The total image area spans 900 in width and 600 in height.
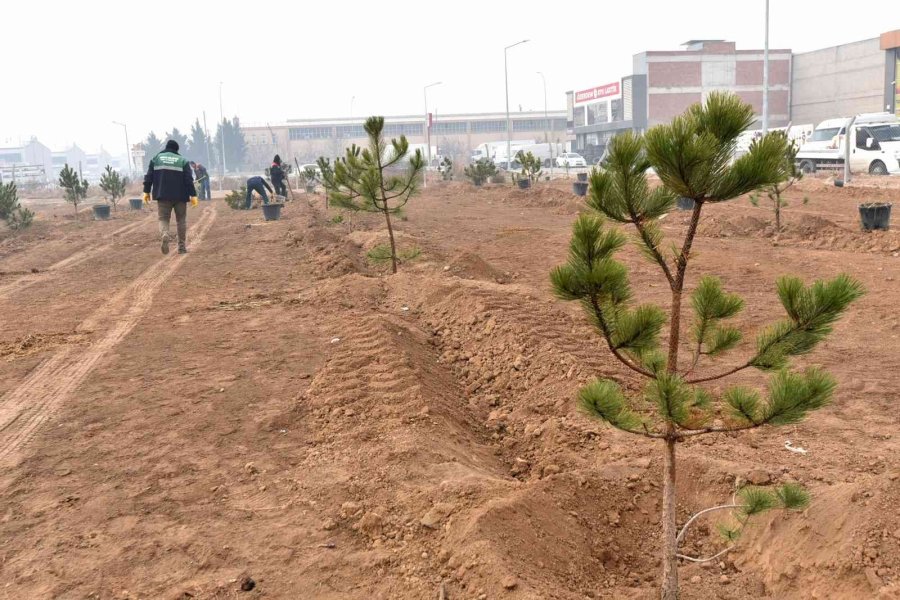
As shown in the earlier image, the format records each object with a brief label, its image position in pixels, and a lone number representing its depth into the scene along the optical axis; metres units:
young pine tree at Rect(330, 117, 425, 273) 9.90
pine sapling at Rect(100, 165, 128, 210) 26.20
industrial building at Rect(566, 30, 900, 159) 55.91
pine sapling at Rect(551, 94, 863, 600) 2.72
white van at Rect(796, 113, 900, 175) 25.44
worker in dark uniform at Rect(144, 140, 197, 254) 13.13
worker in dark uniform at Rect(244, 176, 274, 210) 21.41
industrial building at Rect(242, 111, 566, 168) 89.88
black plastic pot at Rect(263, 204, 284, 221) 19.47
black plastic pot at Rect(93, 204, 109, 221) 23.97
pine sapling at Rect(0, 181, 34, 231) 19.78
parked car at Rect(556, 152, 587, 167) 49.08
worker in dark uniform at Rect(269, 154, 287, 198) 23.42
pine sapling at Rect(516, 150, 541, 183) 27.39
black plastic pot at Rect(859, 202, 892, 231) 13.12
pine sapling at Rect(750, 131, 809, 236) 12.73
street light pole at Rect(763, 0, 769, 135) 28.49
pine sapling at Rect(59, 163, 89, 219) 23.47
